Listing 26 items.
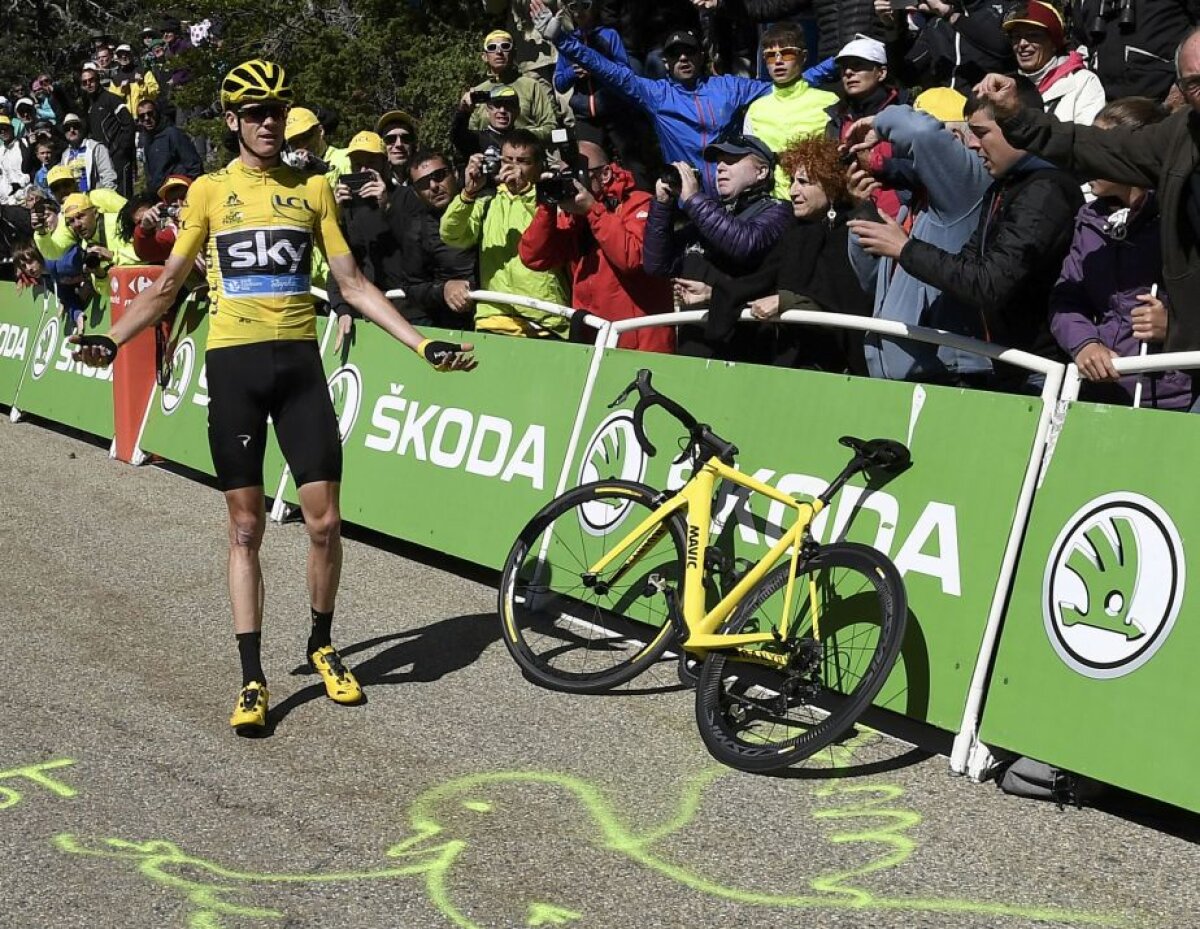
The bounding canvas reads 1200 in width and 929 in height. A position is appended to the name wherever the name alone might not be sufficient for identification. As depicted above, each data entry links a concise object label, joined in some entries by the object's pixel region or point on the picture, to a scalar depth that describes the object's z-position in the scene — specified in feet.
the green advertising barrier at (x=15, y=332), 47.21
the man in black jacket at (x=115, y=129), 59.11
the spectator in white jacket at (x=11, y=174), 67.62
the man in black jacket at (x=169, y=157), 53.62
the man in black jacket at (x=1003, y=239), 18.85
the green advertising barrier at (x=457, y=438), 25.76
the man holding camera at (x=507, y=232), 28.68
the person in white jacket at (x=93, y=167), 56.85
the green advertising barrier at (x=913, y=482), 18.13
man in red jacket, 26.53
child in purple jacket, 18.94
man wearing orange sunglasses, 29.84
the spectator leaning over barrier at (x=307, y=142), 33.96
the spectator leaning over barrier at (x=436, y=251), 30.96
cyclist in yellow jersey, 20.36
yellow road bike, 18.28
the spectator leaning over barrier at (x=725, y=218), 23.63
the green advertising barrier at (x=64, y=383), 42.09
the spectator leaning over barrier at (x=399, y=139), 34.40
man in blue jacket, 32.48
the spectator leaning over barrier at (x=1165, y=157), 17.44
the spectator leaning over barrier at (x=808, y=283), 22.61
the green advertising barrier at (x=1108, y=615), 15.85
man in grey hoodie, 19.67
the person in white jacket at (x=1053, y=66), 25.50
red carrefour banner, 39.29
